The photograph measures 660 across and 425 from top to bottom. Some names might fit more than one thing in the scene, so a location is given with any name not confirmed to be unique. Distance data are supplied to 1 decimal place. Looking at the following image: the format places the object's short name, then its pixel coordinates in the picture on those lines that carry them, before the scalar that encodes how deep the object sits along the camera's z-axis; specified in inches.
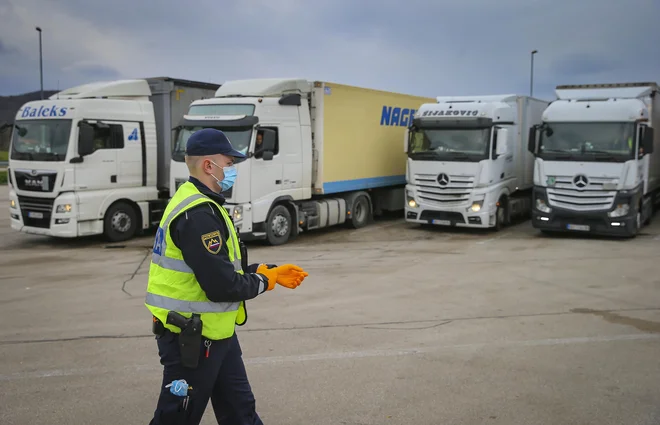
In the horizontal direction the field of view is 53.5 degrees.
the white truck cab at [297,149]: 512.1
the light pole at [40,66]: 1579.7
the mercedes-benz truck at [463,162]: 591.5
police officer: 130.2
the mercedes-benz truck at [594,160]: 542.3
